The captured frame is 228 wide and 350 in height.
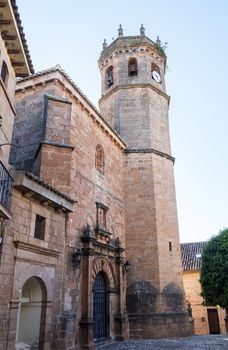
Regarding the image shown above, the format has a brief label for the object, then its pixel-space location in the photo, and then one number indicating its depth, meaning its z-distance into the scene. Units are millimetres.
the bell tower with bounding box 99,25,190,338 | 12234
